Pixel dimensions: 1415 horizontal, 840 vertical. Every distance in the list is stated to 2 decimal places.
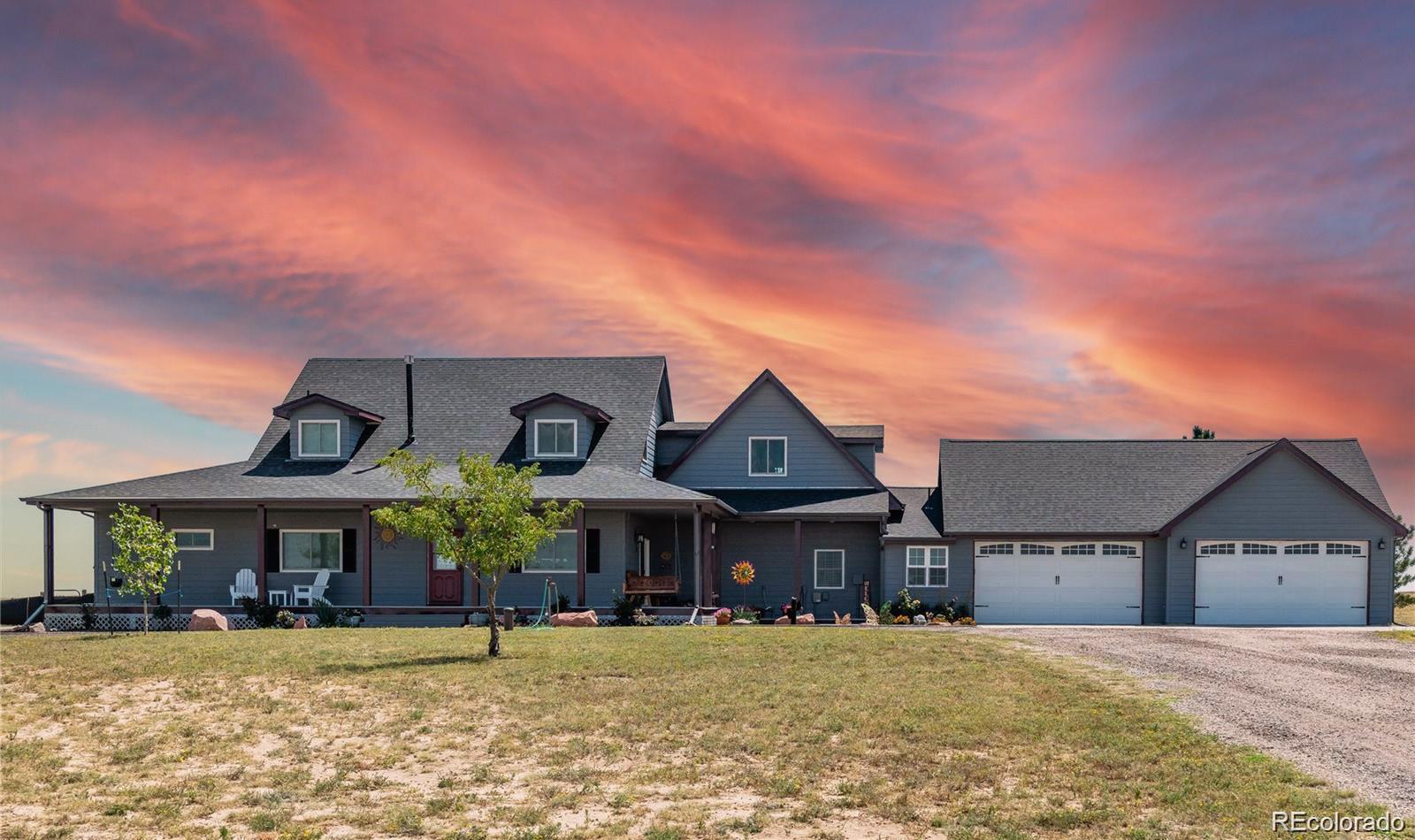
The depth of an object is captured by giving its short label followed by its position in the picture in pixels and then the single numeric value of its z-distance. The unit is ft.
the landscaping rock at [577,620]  93.91
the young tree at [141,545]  81.71
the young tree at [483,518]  68.59
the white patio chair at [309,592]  103.24
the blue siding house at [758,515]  103.60
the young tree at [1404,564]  151.64
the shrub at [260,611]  95.14
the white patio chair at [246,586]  103.55
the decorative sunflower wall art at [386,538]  103.60
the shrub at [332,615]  95.09
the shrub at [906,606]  109.29
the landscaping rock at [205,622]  90.94
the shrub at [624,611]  94.84
